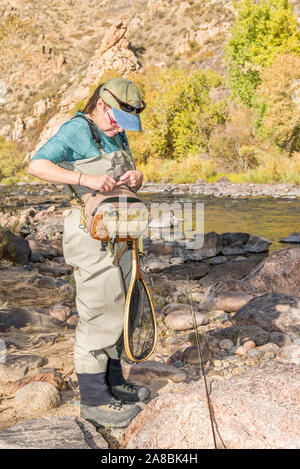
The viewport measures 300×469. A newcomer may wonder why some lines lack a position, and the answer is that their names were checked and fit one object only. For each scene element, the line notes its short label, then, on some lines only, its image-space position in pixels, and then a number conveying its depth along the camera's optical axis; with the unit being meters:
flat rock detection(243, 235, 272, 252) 8.77
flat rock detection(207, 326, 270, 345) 3.55
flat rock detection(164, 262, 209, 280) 6.94
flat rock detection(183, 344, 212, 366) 3.29
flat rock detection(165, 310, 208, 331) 4.12
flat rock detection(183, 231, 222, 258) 8.52
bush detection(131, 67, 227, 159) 28.88
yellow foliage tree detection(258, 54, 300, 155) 21.14
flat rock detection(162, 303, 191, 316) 4.61
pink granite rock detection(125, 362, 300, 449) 1.79
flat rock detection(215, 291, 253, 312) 4.58
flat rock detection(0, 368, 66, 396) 2.80
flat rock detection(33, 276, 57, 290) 5.65
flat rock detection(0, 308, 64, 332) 4.05
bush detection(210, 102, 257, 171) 24.39
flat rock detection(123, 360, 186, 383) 3.02
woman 2.24
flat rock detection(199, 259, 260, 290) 6.68
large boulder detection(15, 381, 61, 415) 2.57
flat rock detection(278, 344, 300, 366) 3.12
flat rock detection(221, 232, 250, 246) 9.35
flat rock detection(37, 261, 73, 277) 6.73
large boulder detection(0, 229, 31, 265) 7.05
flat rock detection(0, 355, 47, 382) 3.04
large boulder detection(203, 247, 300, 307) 5.05
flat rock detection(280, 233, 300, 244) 9.11
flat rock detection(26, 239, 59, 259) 8.07
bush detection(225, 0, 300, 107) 25.88
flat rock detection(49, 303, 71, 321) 4.39
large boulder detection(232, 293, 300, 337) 3.81
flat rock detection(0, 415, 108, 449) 1.95
